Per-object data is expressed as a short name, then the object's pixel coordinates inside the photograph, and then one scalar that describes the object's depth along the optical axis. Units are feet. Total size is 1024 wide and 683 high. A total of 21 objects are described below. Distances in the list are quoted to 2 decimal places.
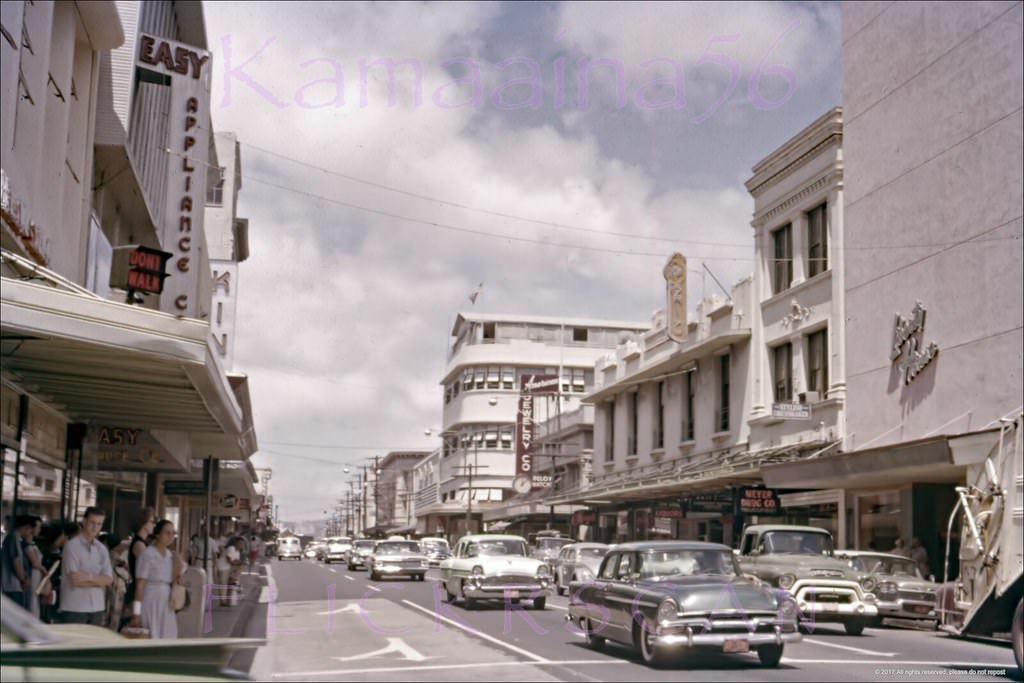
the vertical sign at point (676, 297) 138.21
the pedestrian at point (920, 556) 90.80
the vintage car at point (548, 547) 133.18
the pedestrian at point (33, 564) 41.47
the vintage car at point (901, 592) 72.43
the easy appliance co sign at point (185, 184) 84.07
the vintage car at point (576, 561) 103.65
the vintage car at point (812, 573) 67.67
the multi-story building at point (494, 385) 310.04
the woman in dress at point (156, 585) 42.27
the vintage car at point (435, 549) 209.73
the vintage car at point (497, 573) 82.28
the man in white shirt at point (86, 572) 38.73
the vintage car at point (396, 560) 132.87
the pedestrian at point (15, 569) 39.29
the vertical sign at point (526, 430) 234.38
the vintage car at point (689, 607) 46.26
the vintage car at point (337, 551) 233.35
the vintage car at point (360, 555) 181.06
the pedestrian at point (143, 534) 47.77
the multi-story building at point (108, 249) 34.01
